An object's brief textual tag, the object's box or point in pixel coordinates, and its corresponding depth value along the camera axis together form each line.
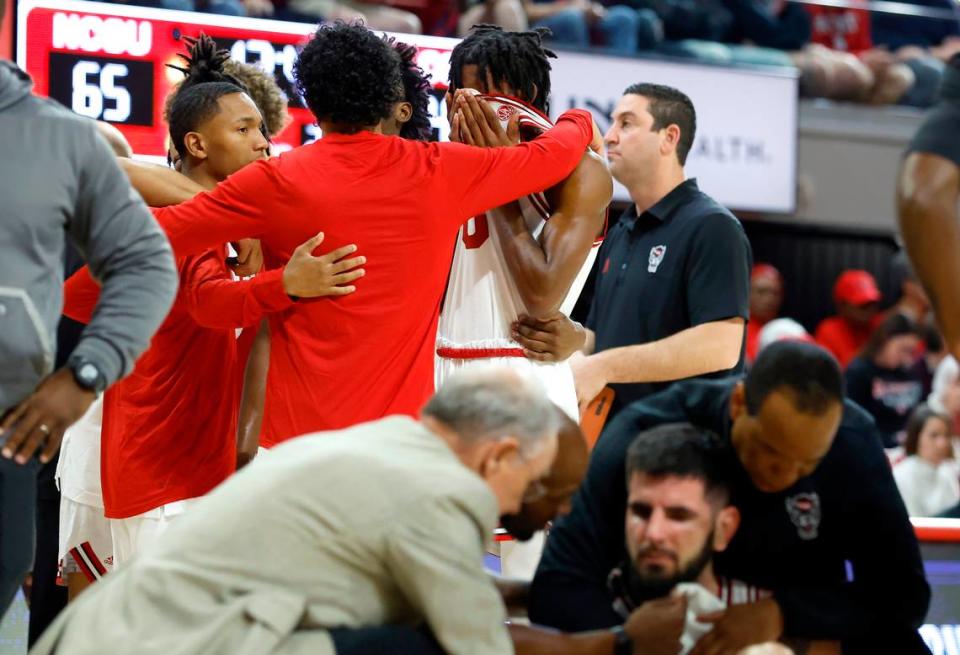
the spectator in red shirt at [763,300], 17.48
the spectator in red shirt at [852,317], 18.12
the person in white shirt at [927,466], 14.26
